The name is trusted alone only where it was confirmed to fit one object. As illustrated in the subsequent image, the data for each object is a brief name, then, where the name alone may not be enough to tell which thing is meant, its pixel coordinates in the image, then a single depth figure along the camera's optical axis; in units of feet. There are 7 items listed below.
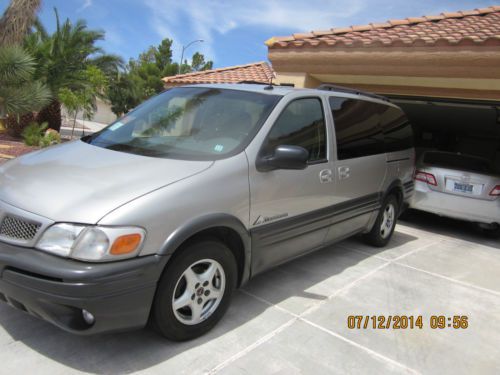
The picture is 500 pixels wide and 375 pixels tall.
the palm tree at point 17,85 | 39.91
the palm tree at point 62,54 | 52.42
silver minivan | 8.07
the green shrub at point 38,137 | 44.75
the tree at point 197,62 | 206.18
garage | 21.77
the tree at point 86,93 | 51.52
